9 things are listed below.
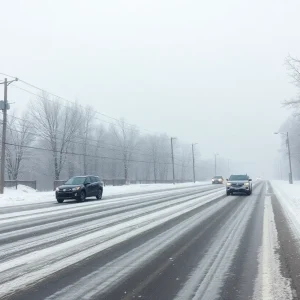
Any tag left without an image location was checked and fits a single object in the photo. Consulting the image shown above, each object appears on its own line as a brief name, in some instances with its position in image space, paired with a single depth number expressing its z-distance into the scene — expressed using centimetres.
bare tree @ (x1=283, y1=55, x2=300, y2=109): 3203
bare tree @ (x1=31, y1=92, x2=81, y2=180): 5494
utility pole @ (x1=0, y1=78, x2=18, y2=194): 2802
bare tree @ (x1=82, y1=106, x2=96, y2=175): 6406
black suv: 2281
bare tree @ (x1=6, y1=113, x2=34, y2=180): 5234
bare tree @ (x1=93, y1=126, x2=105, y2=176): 7325
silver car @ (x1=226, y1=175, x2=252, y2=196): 2773
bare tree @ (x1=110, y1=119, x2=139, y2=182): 7662
